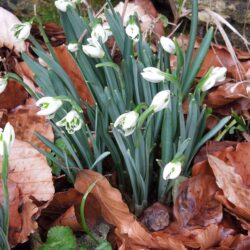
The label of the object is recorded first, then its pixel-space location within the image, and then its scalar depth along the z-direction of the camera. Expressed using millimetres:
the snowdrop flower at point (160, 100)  604
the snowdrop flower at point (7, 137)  567
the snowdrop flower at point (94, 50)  651
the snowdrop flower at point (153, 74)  615
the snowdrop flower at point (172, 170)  621
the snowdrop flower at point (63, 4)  684
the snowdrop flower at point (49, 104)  620
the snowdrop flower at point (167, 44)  662
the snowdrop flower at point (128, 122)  600
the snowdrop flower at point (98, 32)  658
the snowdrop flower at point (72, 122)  621
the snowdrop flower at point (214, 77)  631
